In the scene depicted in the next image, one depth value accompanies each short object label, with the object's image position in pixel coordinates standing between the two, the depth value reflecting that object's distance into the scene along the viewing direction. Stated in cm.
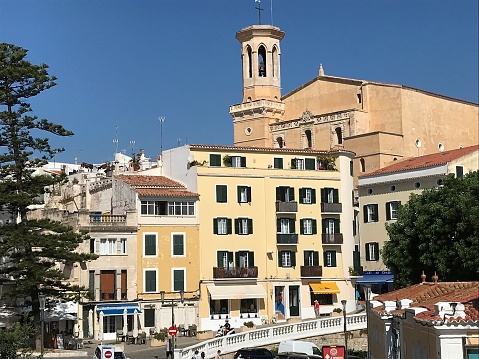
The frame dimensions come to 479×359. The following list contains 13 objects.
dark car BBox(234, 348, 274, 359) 4406
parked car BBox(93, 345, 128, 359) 4186
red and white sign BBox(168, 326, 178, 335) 4408
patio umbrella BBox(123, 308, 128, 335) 5648
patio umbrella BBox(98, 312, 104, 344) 5603
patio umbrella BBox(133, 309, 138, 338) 5622
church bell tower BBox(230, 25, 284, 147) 8400
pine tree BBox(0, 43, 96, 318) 5066
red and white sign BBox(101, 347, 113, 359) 3953
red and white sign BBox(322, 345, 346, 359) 3055
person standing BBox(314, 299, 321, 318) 6316
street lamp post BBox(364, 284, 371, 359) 3334
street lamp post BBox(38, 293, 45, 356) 4418
